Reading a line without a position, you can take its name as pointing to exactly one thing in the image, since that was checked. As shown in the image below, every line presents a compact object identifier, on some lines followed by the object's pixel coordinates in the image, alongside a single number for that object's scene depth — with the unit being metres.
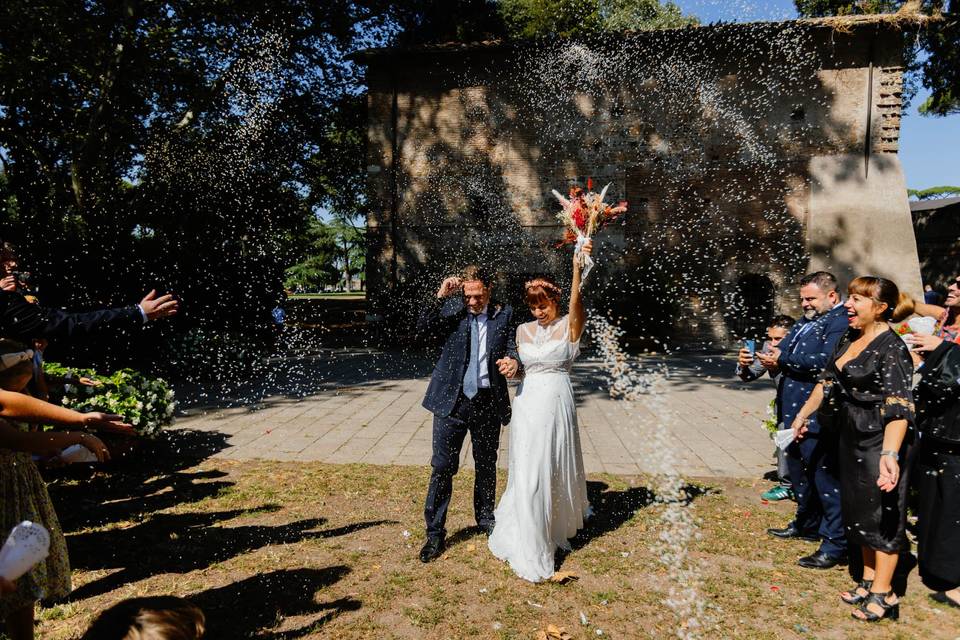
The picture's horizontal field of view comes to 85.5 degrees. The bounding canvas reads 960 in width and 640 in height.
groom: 4.03
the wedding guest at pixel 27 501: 2.45
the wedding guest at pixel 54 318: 3.11
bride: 3.78
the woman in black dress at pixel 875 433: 3.14
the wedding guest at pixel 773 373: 4.81
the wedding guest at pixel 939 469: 3.27
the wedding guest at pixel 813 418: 3.95
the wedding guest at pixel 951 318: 3.53
